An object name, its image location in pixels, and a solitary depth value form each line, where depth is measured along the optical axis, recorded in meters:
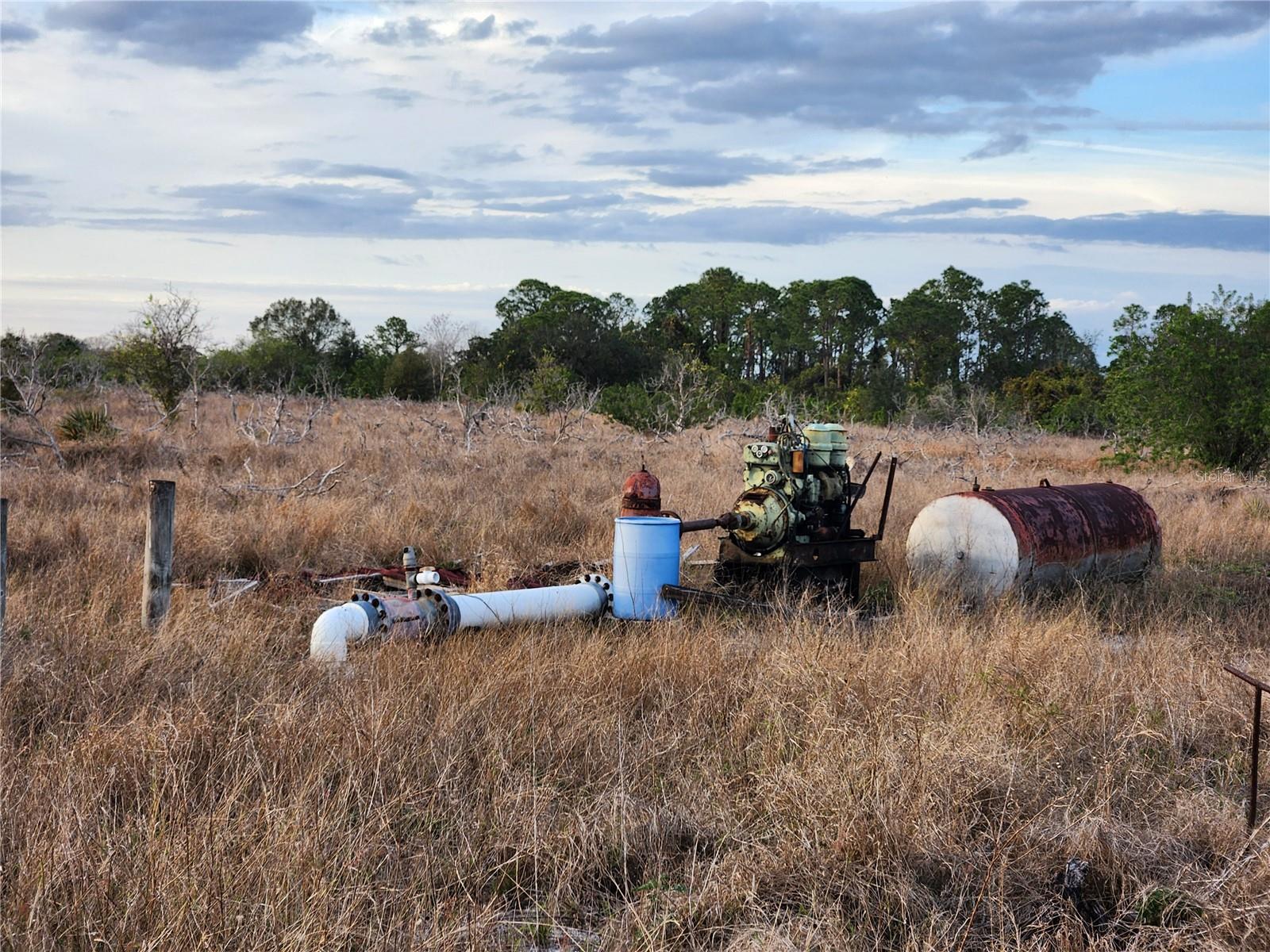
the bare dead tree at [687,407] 20.95
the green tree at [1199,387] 16.77
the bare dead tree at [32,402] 12.52
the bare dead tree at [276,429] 14.88
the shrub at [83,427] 14.05
